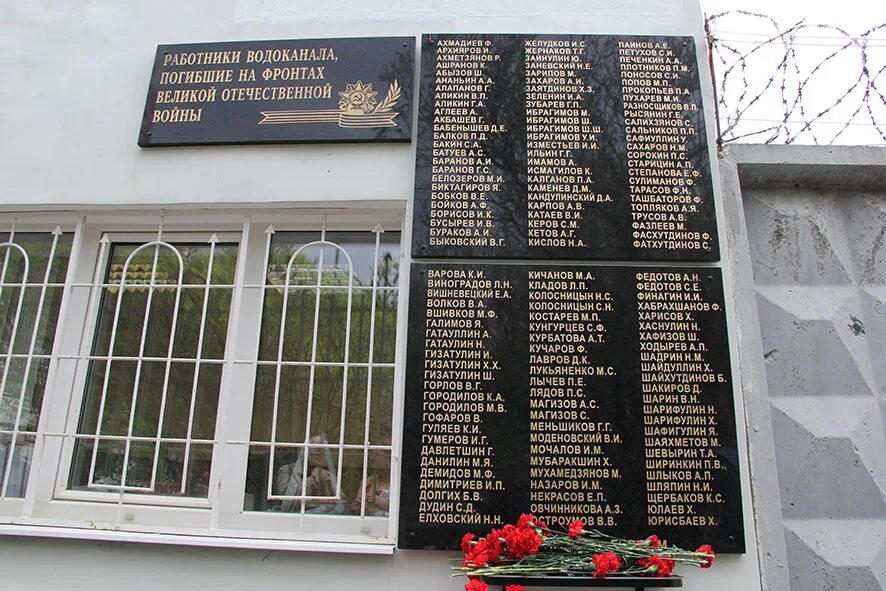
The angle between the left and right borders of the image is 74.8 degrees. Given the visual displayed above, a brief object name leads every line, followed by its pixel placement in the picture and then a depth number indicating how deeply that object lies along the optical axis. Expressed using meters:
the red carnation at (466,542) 2.45
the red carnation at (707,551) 2.42
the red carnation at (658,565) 2.33
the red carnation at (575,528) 2.44
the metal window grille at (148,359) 2.97
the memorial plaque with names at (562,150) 2.97
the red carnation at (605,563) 2.27
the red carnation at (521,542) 2.36
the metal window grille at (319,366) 2.89
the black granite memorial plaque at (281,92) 3.25
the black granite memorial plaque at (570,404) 2.62
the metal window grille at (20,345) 3.10
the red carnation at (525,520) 2.46
